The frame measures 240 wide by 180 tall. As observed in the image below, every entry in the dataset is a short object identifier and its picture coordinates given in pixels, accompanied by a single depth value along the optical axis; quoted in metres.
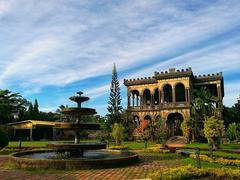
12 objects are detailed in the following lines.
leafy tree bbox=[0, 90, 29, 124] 49.97
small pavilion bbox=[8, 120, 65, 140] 43.27
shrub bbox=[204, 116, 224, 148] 18.83
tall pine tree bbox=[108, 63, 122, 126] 46.51
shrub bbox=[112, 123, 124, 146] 26.01
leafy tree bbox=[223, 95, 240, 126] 45.53
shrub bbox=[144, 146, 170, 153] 20.12
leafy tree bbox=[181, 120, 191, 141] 35.72
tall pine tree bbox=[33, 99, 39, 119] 57.78
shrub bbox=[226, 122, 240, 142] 30.48
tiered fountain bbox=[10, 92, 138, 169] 10.79
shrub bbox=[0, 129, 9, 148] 16.80
